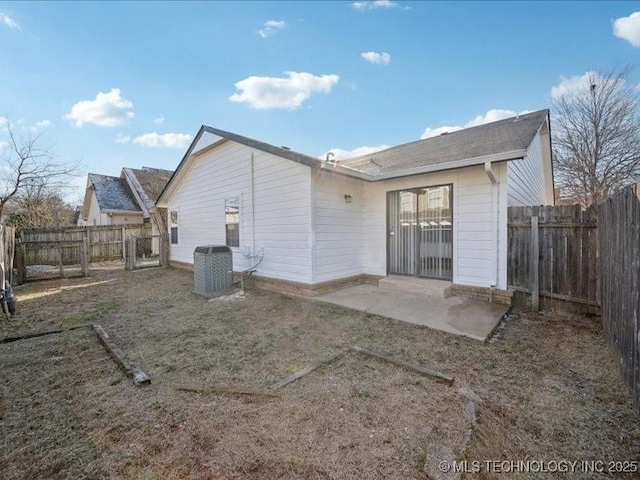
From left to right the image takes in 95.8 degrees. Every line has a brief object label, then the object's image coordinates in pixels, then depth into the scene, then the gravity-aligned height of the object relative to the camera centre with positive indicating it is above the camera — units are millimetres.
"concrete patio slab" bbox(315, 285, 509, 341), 4293 -1375
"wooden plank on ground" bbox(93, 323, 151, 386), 2809 -1399
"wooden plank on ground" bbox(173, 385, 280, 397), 2598 -1435
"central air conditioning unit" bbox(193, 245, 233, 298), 6578 -853
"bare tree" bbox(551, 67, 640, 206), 11562 +3960
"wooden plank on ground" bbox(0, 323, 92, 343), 3933 -1402
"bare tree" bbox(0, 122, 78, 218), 11109 +2848
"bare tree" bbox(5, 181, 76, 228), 12519 +1510
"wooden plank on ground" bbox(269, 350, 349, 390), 2768 -1448
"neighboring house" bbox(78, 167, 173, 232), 15477 +2260
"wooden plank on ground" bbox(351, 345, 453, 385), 2837 -1442
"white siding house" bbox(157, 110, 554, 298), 5492 +606
